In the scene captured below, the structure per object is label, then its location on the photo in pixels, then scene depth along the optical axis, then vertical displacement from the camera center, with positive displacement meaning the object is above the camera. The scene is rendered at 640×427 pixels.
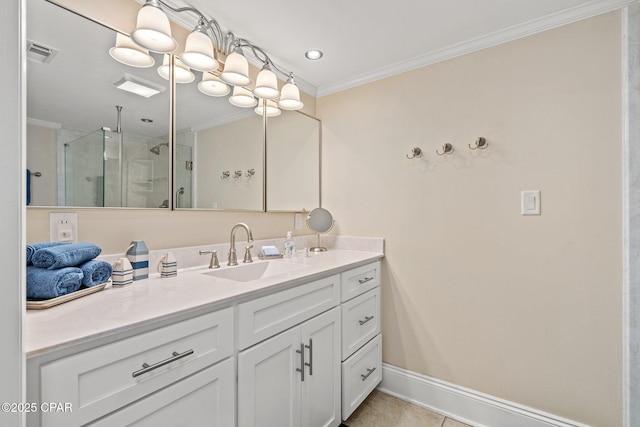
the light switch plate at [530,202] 1.54 +0.05
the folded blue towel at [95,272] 1.00 -0.22
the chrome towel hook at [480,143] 1.66 +0.38
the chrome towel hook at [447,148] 1.77 +0.37
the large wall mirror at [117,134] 1.10 +0.35
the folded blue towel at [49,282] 0.87 -0.22
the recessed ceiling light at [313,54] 1.84 +0.98
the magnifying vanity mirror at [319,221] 2.18 -0.08
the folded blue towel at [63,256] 0.92 -0.15
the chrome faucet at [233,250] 1.62 -0.22
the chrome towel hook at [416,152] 1.89 +0.37
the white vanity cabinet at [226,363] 0.69 -0.47
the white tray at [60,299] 0.84 -0.27
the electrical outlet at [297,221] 2.23 -0.08
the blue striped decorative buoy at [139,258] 1.24 -0.20
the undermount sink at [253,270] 1.51 -0.33
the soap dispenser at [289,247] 1.95 -0.24
